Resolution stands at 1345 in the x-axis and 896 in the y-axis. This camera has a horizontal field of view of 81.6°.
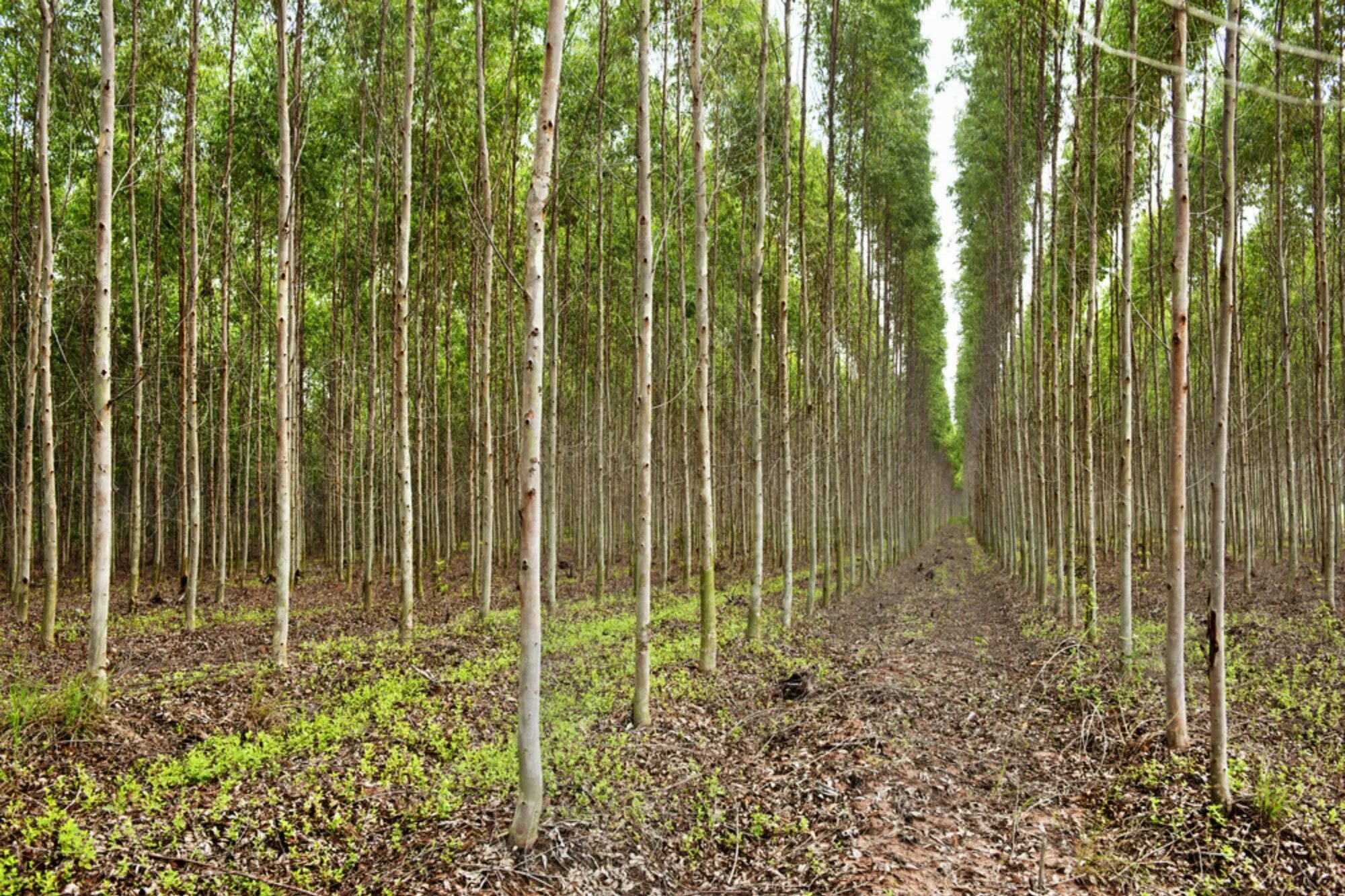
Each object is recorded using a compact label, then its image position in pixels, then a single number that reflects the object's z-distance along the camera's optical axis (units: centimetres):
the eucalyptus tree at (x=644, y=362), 710
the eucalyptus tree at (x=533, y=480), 488
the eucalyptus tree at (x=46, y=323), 823
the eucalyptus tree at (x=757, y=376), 1058
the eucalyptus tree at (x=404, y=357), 946
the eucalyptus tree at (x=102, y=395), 627
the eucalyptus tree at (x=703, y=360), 861
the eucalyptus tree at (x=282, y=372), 840
